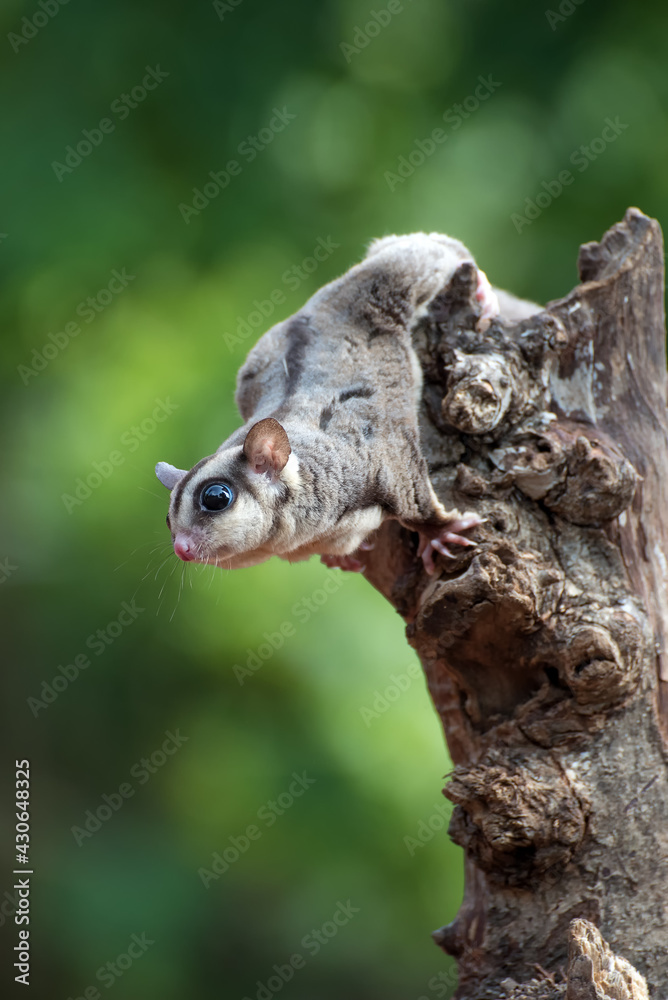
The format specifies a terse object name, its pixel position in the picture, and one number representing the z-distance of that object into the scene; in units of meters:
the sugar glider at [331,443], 6.00
